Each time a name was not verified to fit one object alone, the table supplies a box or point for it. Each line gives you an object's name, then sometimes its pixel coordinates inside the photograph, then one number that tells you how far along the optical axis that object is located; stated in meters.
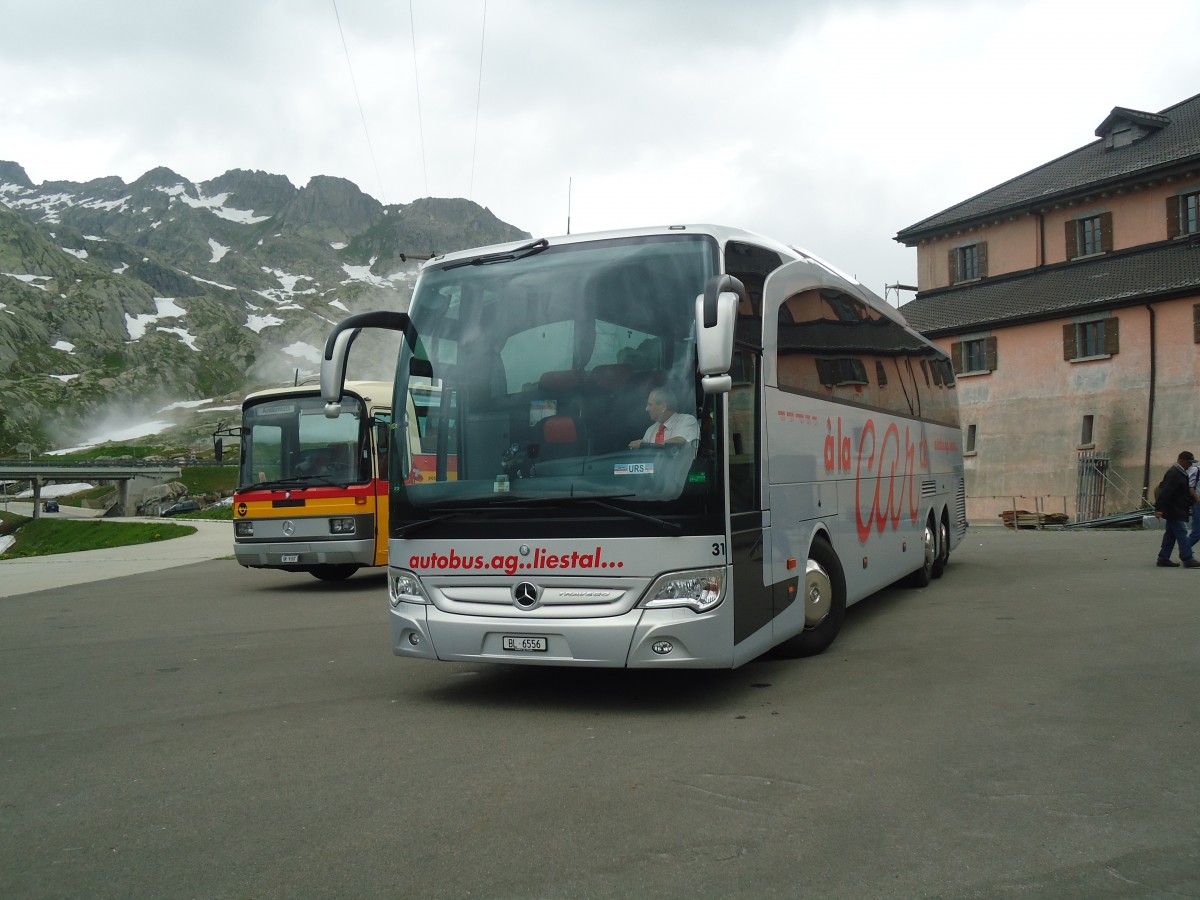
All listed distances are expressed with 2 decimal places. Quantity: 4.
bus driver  6.82
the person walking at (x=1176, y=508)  15.39
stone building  35.47
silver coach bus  6.76
